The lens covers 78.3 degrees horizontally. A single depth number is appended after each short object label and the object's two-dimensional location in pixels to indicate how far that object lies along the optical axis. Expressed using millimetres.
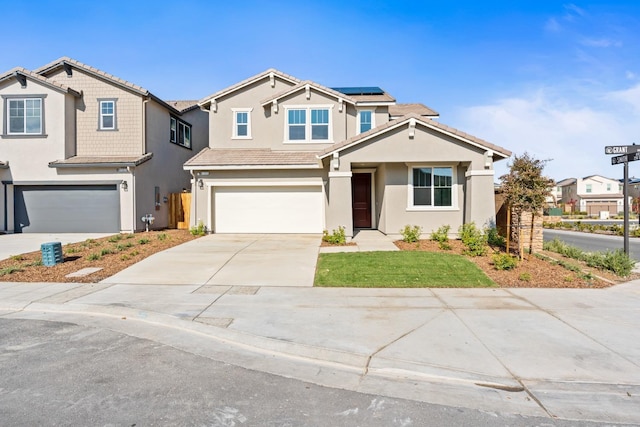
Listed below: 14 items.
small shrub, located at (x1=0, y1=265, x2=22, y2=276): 10008
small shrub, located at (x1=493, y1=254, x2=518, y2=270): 9953
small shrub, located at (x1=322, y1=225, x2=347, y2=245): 14031
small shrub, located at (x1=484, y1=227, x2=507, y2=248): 13281
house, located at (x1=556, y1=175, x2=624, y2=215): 59422
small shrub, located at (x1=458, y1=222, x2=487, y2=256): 11641
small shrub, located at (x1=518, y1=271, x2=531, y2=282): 9241
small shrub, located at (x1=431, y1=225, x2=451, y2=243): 13756
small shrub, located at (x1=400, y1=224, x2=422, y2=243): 13992
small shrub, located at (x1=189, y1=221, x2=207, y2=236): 16906
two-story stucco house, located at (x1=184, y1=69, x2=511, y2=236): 14445
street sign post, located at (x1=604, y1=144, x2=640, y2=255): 10453
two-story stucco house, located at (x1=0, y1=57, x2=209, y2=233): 18375
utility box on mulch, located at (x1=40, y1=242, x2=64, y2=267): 10891
